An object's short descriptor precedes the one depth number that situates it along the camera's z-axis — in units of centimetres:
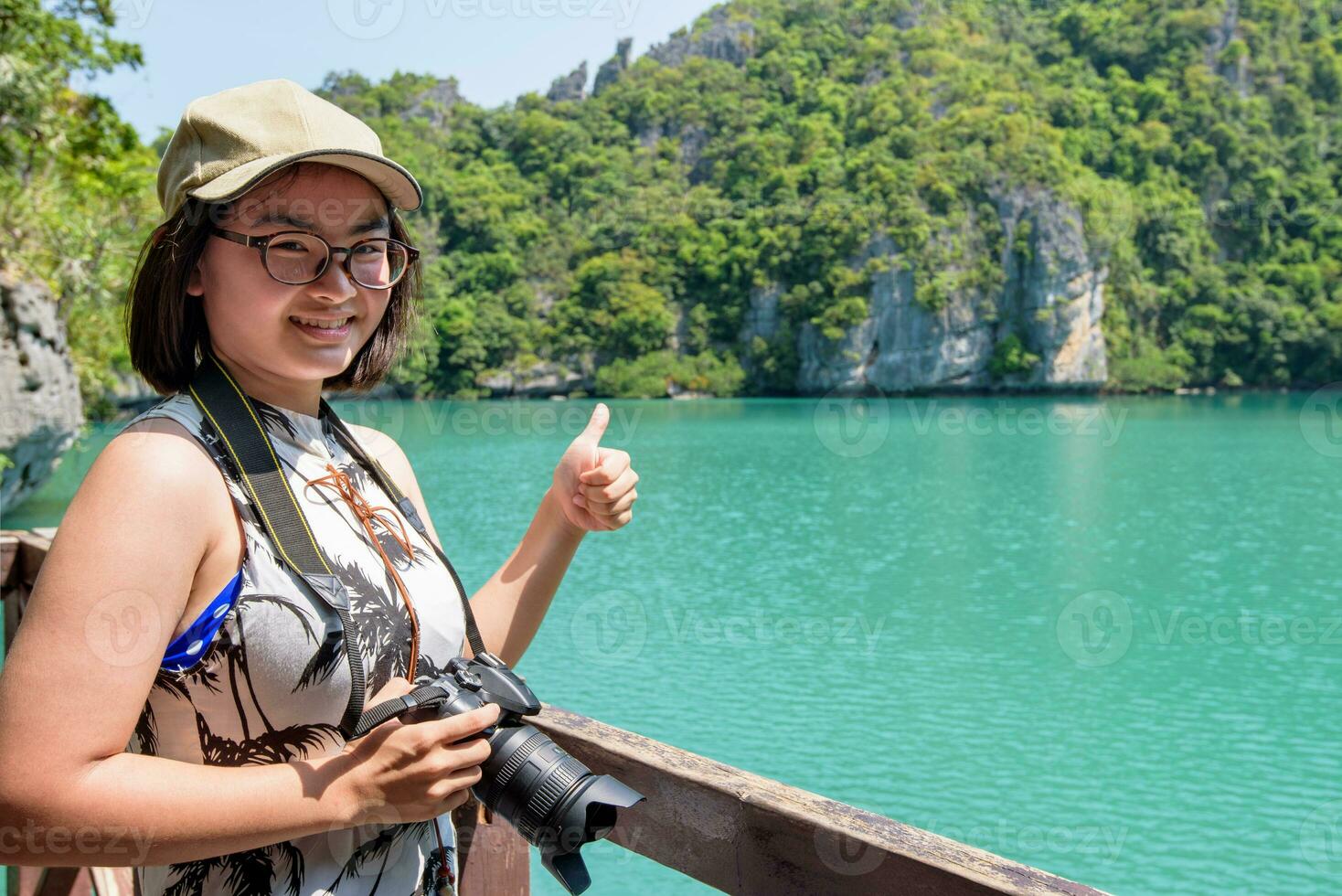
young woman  84
